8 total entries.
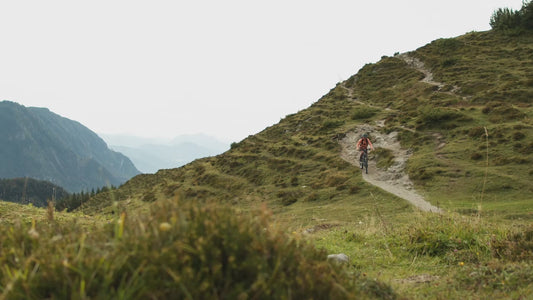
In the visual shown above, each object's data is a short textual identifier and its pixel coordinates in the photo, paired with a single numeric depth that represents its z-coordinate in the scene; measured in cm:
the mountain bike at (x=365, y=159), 2859
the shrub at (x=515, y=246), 685
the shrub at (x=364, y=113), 4819
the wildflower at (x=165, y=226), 309
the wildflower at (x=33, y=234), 334
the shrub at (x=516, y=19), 6228
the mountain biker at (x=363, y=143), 2789
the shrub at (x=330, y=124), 4778
